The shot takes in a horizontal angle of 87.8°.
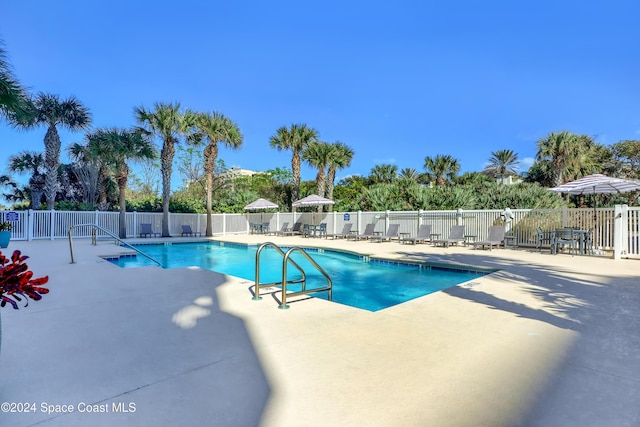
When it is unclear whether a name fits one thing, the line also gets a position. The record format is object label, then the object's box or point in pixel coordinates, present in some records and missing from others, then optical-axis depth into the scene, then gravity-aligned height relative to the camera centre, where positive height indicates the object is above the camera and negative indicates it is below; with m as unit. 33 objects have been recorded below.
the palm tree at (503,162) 40.22 +7.00
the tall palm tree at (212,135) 19.08 +4.65
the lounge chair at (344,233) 17.03 -0.84
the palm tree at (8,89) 7.64 +2.89
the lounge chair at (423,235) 14.10 -0.71
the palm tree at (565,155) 22.03 +4.49
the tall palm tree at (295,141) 23.08 +5.24
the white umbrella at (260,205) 20.02 +0.64
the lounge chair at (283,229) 20.61 -0.82
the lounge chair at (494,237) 11.59 -0.66
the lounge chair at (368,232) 16.01 -0.72
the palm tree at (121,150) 15.79 +3.08
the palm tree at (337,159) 23.94 +4.28
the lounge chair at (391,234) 15.23 -0.76
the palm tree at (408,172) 40.59 +5.59
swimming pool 6.67 -1.52
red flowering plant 1.49 -0.32
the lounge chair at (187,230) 18.95 -0.90
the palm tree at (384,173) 36.28 +4.85
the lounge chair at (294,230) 20.46 -0.87
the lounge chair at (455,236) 12.91 -0.71
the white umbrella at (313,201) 18.44 +0.85
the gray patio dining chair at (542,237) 11.26 -0.62
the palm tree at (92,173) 16.08 +2.74
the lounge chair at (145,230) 17.56 -0.87
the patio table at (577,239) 10.16 -0.58
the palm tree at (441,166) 34.12 +5.38
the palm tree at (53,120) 15.22 +4.35
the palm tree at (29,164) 23.73 +3.46
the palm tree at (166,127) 17.22 +4.55
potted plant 10.55 -0.74
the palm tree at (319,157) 23.66 +4.25
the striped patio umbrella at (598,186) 9.65 +1.05
